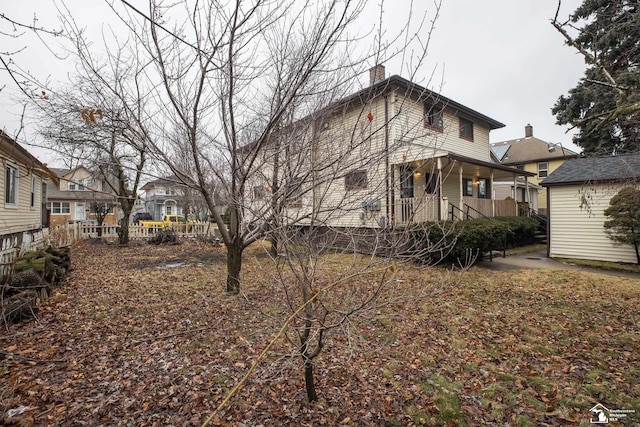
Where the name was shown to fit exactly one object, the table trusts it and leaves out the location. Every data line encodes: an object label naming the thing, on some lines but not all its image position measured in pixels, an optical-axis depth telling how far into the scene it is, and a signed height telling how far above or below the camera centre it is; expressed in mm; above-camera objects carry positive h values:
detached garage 10117 +165
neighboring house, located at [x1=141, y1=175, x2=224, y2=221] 40500 +2227
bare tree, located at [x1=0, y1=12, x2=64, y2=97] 2658 +1714
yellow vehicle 19281 -225
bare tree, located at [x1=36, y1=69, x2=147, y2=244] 4391 +1751
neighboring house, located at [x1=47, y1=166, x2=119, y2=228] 31491 +1577
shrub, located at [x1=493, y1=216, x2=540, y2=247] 13091 -513
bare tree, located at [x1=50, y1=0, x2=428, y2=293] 3572 +1925
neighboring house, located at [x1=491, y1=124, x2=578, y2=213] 25219 +5406
